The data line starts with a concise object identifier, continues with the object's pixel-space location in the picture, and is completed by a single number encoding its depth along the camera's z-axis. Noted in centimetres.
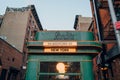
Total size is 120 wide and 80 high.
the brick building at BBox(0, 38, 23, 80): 2083
